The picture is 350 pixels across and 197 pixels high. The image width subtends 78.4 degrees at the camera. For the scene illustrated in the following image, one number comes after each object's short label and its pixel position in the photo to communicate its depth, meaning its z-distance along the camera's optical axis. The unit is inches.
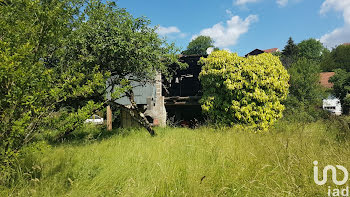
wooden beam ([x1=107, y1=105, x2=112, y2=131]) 510.6
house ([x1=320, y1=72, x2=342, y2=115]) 1165.0
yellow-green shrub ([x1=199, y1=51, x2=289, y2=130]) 343.9
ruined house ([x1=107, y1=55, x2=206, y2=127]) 491.2
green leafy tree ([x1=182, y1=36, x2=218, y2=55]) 2370.0
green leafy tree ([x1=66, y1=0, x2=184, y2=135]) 256.7
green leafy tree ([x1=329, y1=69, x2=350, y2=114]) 772.6
